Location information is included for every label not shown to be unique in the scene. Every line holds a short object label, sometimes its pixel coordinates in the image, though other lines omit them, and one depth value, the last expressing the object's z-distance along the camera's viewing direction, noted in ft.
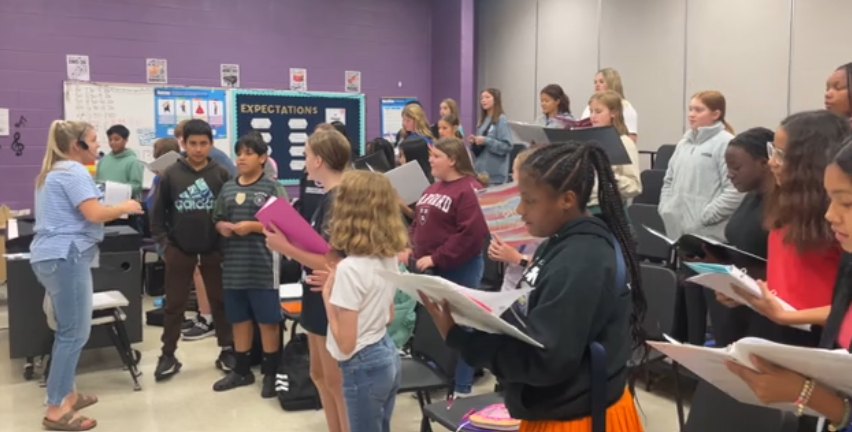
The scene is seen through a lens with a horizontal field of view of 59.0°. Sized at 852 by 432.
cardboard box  18.70
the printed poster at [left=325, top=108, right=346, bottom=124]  27.66
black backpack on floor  12.71
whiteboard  23.24
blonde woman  11.41
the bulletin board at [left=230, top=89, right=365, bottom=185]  26.03
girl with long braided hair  4.95
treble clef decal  22.61
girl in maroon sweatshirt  12.35
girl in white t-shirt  7.89
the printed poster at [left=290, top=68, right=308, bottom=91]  26.99
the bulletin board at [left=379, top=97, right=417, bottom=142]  28.71
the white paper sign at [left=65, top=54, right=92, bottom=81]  23.18
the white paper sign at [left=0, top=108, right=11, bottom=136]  22.36
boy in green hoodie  21.29
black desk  14.10
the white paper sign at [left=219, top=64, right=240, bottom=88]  25.64
